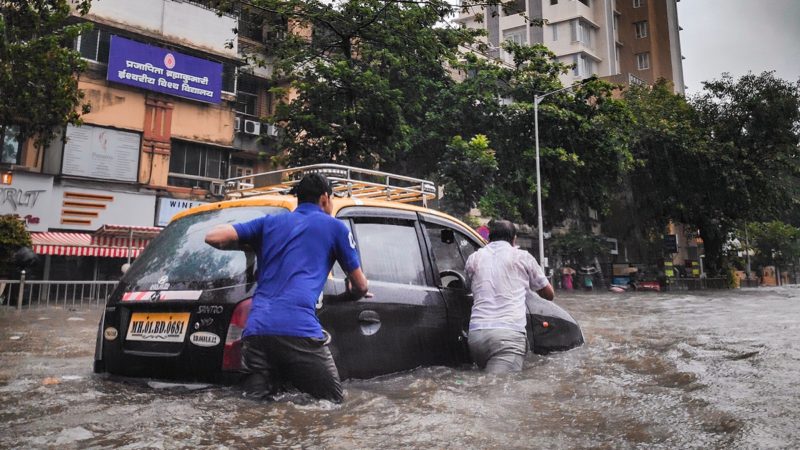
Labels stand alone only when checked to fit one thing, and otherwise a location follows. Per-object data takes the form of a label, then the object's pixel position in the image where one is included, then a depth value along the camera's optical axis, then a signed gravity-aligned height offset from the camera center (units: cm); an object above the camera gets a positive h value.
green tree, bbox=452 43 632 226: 2108 +620
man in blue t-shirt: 302 -1
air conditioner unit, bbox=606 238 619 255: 3292 +281
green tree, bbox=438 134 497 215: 1861 +400
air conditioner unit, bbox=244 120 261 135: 2203 +614
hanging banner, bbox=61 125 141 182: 1789 +422
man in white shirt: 440 -6
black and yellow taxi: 330 -5
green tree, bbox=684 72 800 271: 2802 +723
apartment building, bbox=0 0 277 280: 1714 +501
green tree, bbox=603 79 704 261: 2742 +605
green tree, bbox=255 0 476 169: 1270 +541
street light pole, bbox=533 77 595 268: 2085 +425
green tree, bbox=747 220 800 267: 5253 +480
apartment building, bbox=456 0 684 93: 4772 +2201
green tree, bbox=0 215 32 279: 1268 +103
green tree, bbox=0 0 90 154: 1151 +441
